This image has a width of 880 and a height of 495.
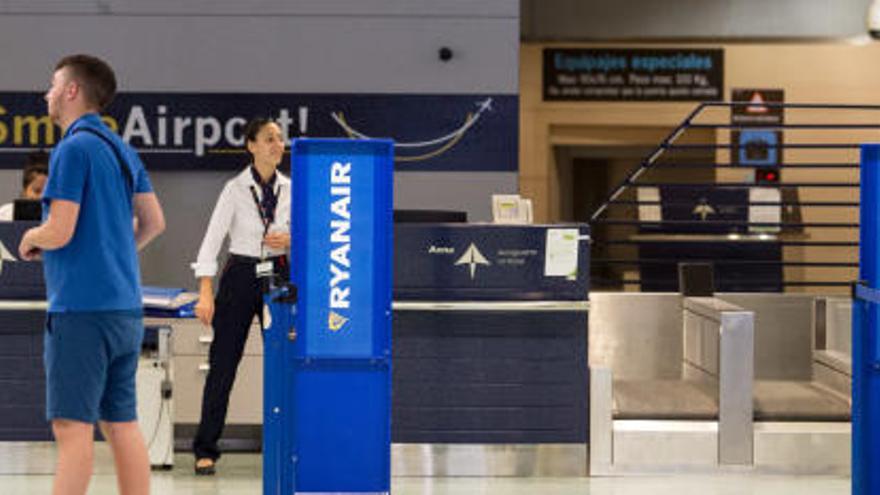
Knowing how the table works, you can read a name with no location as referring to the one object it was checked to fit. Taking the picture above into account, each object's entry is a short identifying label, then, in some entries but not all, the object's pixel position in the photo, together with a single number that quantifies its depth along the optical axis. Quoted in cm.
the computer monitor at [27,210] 1496
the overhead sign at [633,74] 3144
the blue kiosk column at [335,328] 1085
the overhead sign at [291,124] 1897
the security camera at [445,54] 1912
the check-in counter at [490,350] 1448
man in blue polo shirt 945
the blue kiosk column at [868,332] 1059
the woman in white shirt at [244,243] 1407
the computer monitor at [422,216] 1495
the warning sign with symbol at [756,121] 3098
